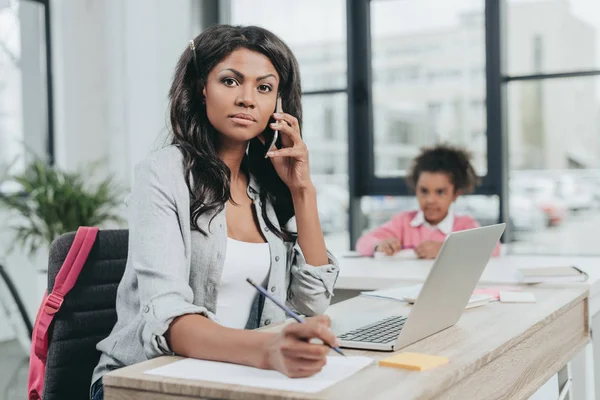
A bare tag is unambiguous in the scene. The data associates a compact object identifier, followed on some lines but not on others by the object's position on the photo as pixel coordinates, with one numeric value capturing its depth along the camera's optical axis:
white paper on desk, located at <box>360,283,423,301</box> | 1.81
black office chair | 1.58
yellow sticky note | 1.11
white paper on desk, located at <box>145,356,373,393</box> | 1.00
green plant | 3.80
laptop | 1.22
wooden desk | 1.01
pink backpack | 1.57
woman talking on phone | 1.28
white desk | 2.12
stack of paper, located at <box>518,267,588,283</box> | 1.99
